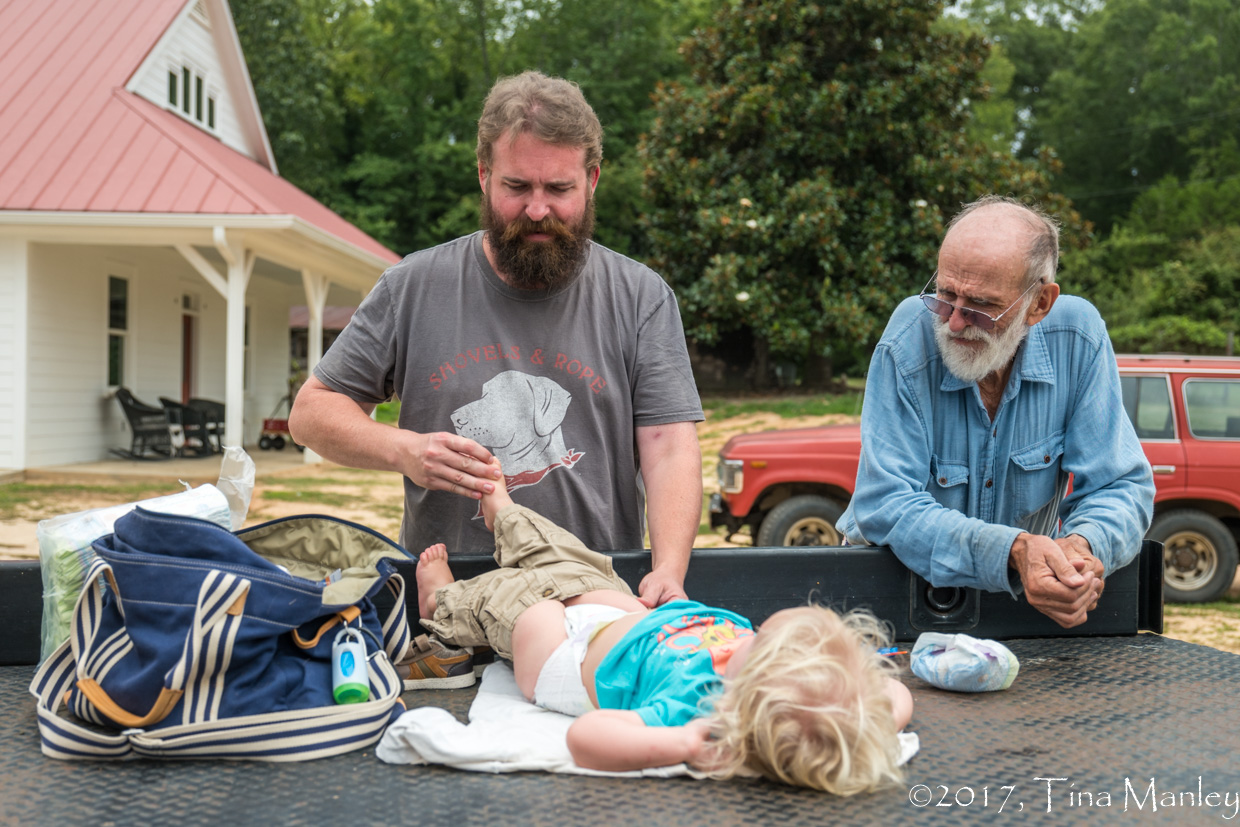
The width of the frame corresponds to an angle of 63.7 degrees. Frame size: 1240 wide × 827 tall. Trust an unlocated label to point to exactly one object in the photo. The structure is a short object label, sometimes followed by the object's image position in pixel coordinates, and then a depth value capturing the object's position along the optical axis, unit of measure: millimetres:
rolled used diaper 1938
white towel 1500
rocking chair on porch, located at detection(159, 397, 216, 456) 14727
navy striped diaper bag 1527
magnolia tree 18484
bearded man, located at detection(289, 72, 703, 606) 2414
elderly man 2400
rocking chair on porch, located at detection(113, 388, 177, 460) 13859
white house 12195
